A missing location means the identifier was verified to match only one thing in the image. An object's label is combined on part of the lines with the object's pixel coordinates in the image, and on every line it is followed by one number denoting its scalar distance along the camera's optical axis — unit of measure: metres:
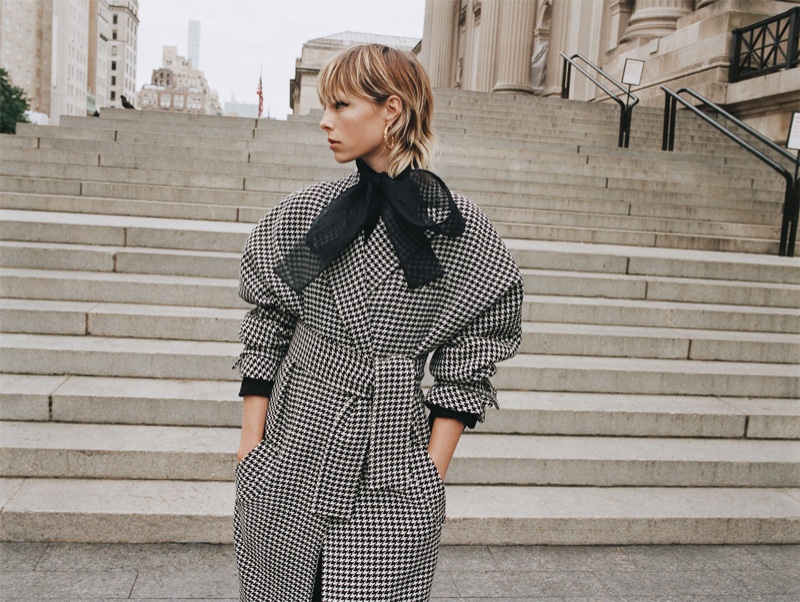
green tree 59.25
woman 1.79
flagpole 35.64
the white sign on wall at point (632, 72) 12.98
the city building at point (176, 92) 165.75
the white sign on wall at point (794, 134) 8.20
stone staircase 4.33
